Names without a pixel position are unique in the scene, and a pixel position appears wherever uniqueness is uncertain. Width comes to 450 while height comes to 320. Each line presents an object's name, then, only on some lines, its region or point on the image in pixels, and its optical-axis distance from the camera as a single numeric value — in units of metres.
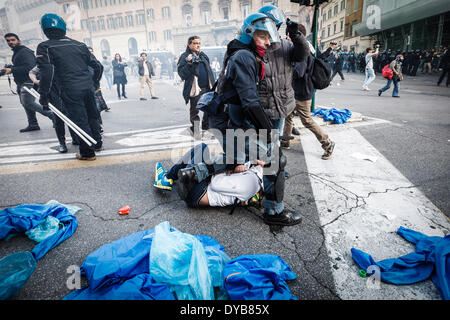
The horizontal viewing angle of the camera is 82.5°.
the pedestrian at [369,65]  12.19
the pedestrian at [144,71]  12.66
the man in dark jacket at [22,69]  5.90
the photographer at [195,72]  5.47
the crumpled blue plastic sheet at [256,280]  1.59
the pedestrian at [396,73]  9.72
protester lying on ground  2.70
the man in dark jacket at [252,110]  2.09
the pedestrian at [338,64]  15.21
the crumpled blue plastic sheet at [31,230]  1.81
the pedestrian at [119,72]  12.90
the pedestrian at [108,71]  18.97
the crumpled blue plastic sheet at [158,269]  1.58
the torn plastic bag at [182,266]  1.59
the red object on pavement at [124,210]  2.80
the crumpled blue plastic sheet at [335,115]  6.21
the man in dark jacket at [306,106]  4.12
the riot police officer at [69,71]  3.80
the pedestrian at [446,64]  12.96
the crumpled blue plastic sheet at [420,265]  1.72
